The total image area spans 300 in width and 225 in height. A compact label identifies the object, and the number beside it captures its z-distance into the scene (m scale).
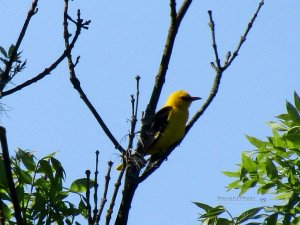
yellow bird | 13.27
